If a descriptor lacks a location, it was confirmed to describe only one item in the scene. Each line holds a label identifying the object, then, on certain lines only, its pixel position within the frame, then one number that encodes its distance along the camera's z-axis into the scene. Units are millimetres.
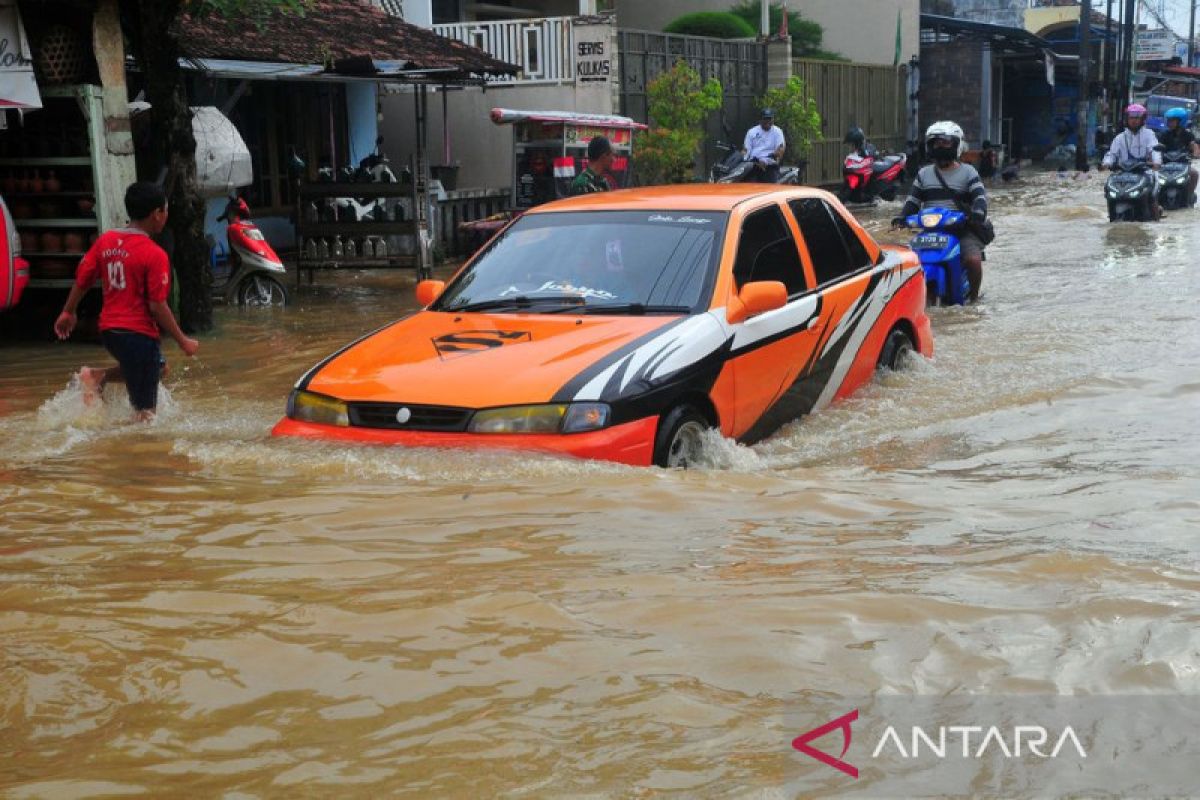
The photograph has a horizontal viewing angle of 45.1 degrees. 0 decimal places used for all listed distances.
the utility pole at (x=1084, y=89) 38881
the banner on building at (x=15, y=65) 11258
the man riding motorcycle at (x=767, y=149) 21016
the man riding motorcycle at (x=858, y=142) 26875
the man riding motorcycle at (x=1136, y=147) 20747
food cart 18594
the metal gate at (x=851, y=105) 31891
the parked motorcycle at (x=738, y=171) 20766
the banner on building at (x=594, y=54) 22656
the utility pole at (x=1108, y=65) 44438
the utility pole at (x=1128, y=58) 45969
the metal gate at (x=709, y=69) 24047
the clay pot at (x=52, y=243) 12359
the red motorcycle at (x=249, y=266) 14148
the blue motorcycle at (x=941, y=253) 12312
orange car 6238
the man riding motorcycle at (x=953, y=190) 12297
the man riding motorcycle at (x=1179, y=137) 23031
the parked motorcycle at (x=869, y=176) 27016
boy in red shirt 7566
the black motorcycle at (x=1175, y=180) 23469
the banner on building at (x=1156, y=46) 58469
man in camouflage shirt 12166
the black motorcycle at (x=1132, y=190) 21094
